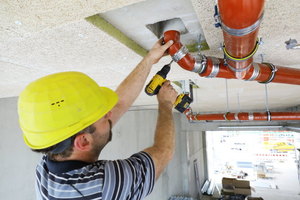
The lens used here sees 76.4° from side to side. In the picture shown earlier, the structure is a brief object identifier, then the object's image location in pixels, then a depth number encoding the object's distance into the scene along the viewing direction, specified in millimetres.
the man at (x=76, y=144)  641
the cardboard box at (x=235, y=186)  6954
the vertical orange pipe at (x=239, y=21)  463
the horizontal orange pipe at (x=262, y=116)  2678
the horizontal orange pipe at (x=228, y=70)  922
